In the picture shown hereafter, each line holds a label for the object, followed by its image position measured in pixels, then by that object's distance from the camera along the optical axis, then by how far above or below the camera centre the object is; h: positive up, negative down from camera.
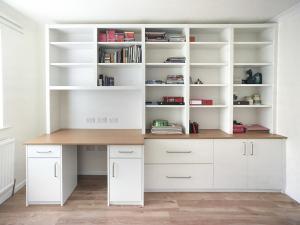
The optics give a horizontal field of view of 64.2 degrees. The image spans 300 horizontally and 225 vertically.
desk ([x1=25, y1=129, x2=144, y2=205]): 2.76 -0.76
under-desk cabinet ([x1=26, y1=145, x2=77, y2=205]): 2.76 -0.80
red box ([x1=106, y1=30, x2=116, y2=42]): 3.30 +0.95
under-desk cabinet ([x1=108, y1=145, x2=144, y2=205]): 2.80 -0.81
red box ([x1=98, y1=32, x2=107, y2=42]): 3.33 +0.93
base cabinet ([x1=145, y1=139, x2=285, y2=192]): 3.16 -0.78
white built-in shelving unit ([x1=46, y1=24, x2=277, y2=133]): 3.35 +0.36
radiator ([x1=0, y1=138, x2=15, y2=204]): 2.76 -0.74
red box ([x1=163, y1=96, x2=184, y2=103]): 3.40 +0.09
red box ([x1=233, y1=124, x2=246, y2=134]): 3.39 -0.34
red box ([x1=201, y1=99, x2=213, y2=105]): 3.45 +0.04
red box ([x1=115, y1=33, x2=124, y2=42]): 3.31 +0.94
